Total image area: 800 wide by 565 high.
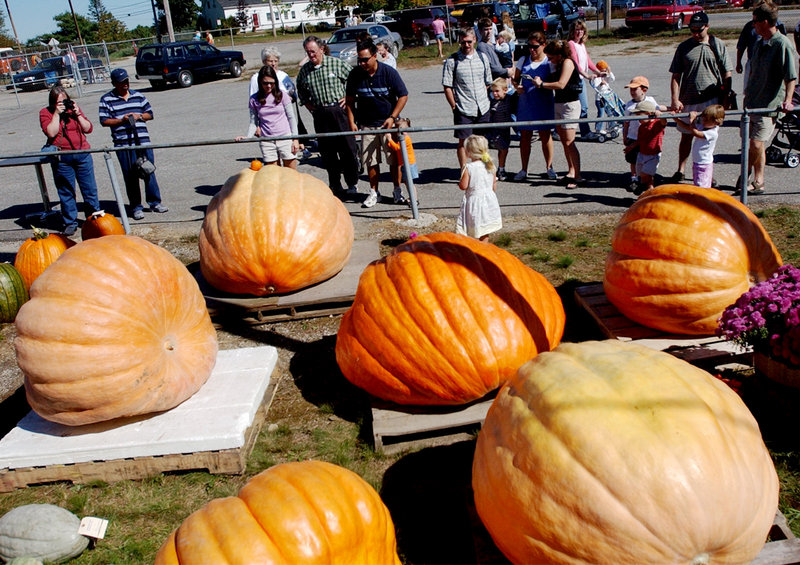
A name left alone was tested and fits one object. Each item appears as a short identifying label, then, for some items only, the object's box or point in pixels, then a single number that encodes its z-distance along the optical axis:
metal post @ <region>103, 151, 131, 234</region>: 8.02
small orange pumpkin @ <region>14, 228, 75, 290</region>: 6.66
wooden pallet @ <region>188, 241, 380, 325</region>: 5.73
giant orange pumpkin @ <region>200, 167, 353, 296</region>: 5.38
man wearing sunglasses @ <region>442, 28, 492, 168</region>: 8.86
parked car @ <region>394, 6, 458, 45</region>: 30.97
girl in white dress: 6.49
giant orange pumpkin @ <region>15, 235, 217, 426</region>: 3.87
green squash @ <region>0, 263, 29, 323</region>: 6.38
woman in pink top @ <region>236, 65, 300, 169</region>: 8.77
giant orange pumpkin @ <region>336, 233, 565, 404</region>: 3.88
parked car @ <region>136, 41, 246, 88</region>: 26.28
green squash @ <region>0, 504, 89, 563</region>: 3.33
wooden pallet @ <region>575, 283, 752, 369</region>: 4.36
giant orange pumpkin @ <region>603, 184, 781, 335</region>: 4.36
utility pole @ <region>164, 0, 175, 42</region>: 36.12
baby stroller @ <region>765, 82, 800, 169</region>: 9.17
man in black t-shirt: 8.45
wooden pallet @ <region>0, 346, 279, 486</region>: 3.96
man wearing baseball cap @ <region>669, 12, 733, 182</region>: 8.30
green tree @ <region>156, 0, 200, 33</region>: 65.88
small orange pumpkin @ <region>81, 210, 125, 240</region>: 7.52
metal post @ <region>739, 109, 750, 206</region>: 7.19
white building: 69.44
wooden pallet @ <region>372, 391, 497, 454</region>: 3.98
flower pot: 3.71
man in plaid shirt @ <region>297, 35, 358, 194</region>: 8.94
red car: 26.91
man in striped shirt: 8.85
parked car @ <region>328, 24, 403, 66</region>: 23.25
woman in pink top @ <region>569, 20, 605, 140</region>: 10.74
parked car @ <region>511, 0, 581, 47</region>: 22.45
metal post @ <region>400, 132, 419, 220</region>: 7.78
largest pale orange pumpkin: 2.50
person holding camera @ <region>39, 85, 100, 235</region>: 8.56
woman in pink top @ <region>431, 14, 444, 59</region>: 28.02
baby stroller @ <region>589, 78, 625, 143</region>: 11.65
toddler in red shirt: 7.95
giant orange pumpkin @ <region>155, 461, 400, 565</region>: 2.65
